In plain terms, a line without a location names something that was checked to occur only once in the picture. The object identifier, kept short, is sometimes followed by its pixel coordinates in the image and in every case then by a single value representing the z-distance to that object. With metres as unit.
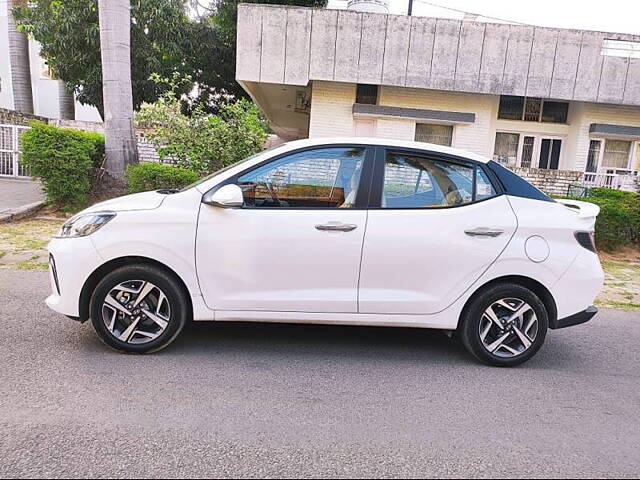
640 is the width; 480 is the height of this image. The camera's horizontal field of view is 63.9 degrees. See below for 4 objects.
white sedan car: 3.92
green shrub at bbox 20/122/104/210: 9.41
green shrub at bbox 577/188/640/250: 9.51
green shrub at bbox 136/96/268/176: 10.34
